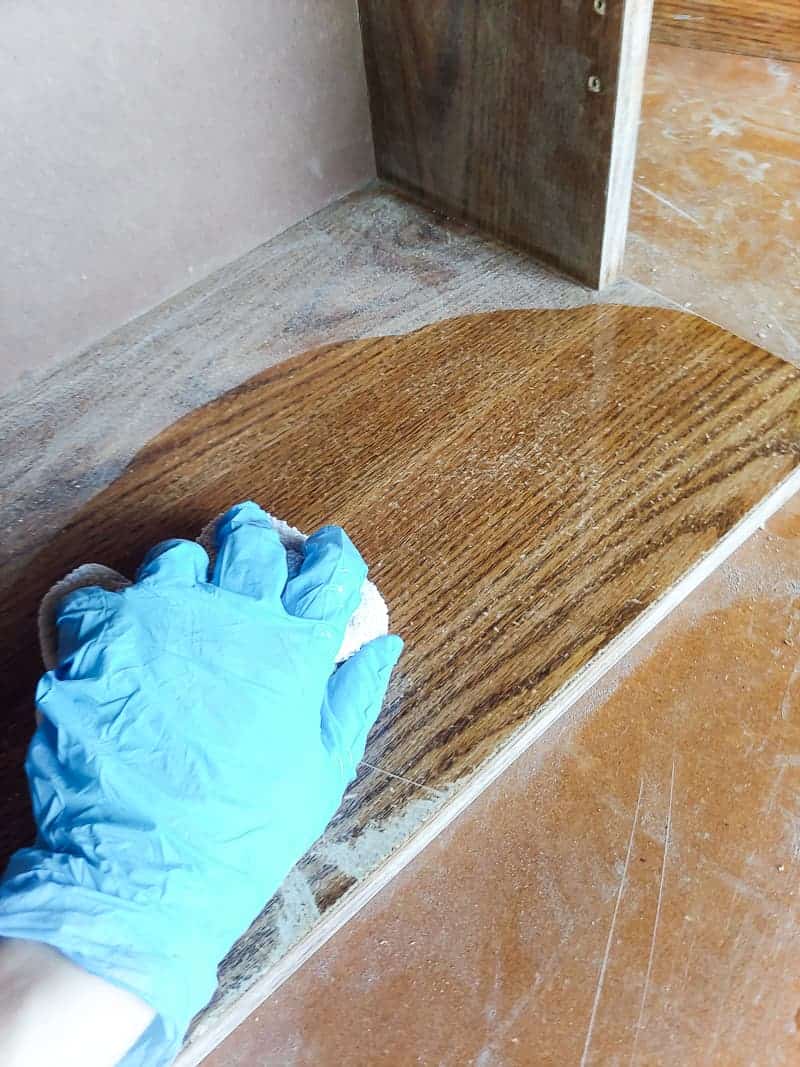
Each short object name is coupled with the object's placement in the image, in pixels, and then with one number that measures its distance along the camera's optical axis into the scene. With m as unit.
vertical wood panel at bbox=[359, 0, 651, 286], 0.39
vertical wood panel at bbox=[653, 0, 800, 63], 0.63
